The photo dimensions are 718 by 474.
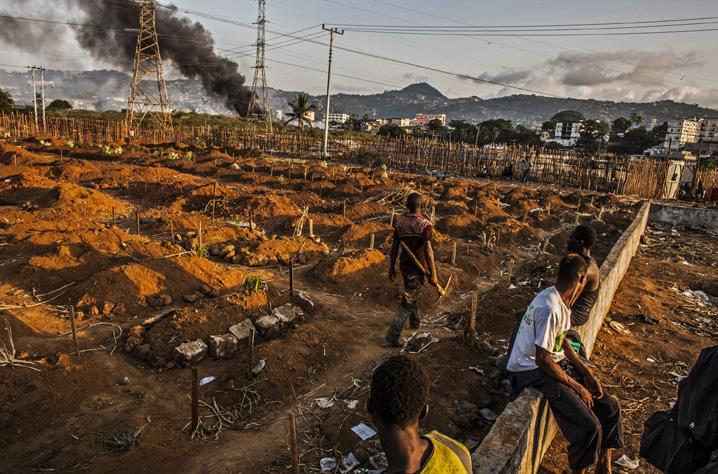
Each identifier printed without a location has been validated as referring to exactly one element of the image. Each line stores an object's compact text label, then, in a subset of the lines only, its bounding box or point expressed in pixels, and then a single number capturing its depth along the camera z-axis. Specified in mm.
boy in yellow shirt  1719
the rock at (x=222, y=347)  5352
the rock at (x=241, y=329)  5574
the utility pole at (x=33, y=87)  31897
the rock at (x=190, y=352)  5195
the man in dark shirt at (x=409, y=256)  5480
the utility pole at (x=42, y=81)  34781
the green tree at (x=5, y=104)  35669
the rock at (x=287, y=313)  6102
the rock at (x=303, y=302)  6845
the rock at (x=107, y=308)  6328
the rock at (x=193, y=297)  6867
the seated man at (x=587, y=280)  4418
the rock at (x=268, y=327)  5809
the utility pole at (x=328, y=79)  28169
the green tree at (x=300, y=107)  42188
